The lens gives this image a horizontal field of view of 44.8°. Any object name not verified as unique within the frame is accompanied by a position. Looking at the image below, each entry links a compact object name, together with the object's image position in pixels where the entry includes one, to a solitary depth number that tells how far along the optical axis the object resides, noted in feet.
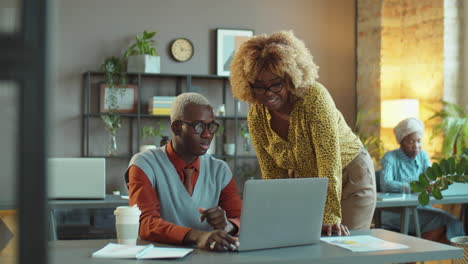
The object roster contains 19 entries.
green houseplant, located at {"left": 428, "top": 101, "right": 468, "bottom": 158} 17.83
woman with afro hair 6.75
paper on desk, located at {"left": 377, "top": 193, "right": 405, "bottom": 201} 13.19
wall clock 21.22
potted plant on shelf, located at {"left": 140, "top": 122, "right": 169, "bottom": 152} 20.45
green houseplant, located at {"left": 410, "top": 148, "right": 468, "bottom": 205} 7.98
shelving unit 20.38
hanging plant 19.93
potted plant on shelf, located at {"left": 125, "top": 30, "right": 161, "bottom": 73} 20.03
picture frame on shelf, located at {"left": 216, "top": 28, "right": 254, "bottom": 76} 21.52
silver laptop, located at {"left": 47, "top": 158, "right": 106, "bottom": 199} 11.43
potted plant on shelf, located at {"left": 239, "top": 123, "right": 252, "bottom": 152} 21.31
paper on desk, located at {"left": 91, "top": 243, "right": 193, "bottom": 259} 5.24
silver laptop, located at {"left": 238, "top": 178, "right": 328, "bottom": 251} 5.34
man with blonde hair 6.50
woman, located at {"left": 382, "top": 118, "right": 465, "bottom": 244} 15.01
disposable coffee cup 5.82
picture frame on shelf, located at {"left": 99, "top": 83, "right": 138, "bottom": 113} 20.13
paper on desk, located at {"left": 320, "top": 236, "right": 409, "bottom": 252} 5.79
